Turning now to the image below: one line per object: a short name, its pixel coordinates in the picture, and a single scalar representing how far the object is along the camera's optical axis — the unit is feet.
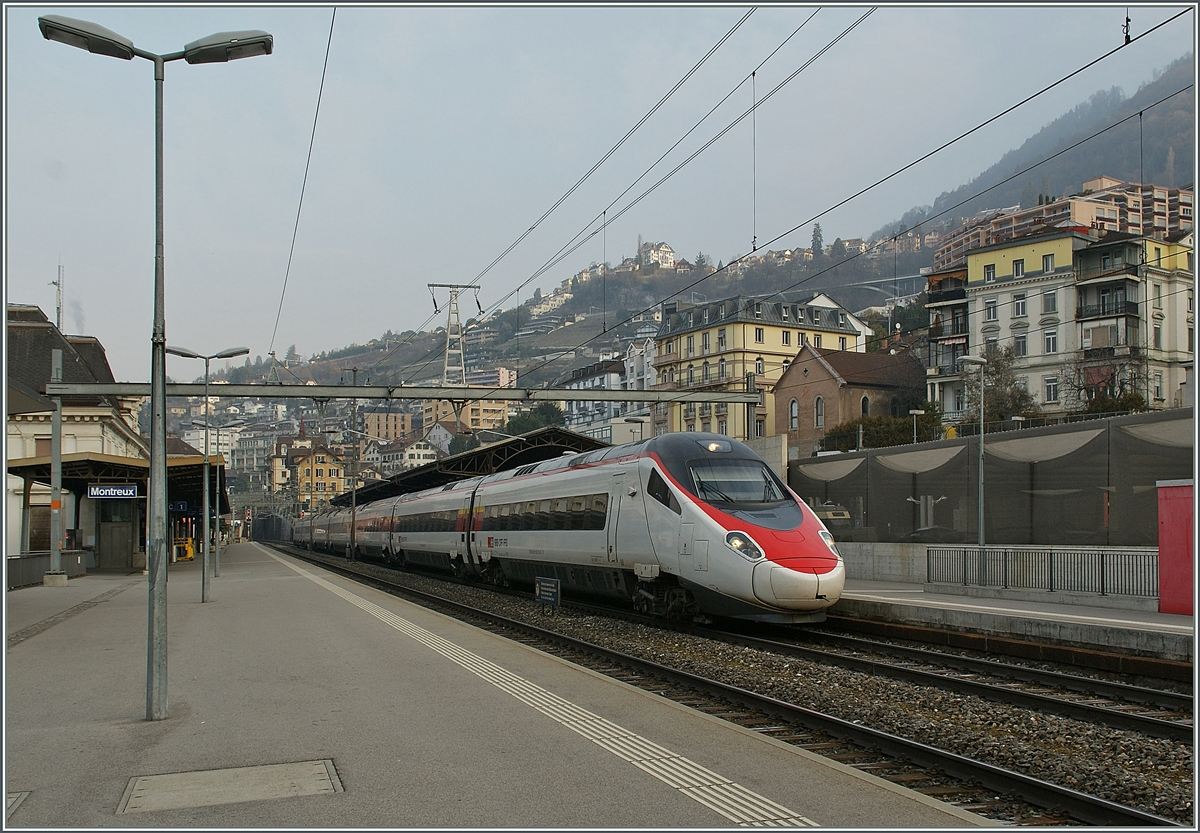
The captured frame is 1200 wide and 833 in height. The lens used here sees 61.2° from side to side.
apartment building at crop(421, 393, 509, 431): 584.40
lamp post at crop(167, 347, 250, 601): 95.93
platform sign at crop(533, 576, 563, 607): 66.18
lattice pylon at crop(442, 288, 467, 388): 167.67
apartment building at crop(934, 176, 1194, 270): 364.09
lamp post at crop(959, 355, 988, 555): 78.49
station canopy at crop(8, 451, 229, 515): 115.03
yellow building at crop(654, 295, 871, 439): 226.99
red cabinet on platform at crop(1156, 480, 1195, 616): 52.06
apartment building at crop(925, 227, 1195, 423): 178.60
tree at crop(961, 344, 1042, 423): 165.37
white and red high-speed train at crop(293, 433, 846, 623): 48.60
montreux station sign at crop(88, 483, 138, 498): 109.60
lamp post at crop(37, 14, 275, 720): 31.91
